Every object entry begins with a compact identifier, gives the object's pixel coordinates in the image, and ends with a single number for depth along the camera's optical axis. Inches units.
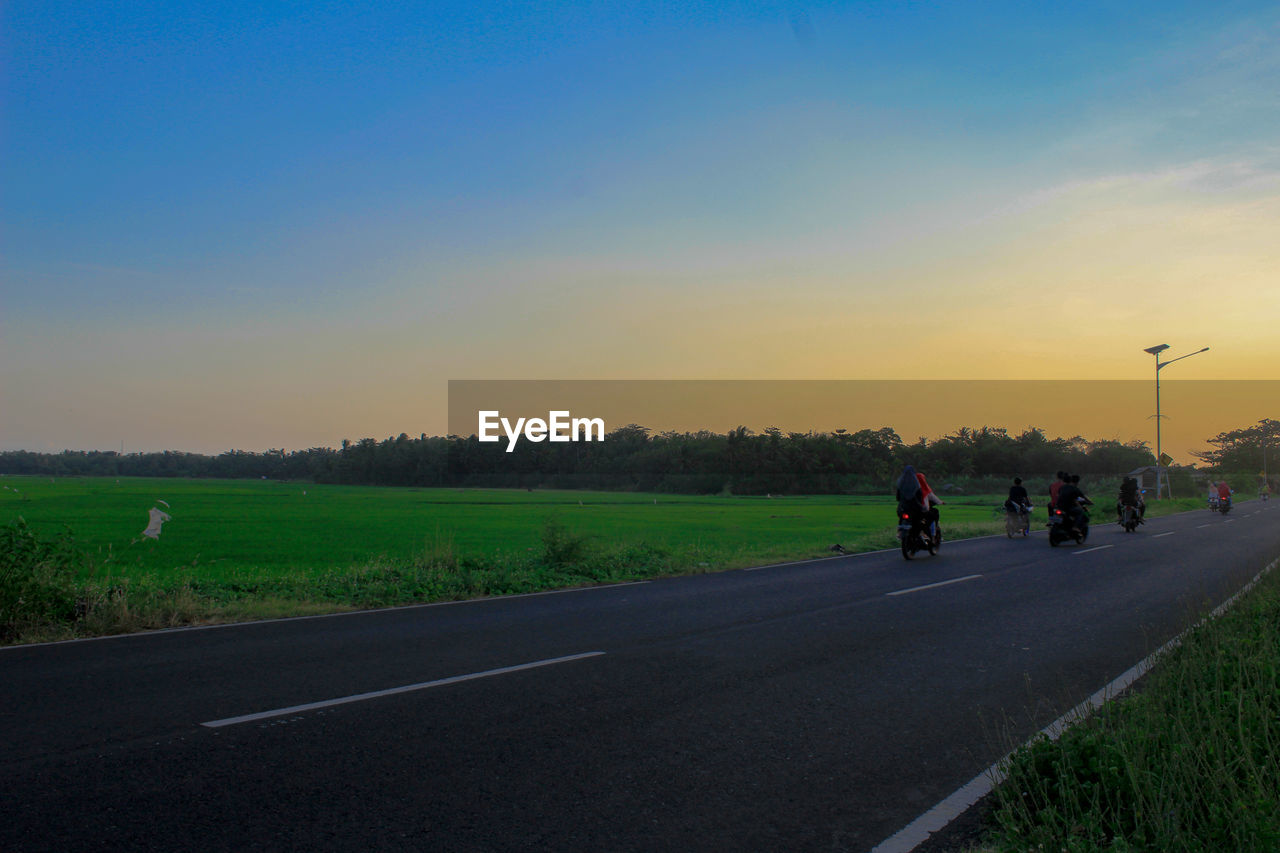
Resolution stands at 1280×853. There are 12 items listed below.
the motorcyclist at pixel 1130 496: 1149.1
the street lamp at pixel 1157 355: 1940.2
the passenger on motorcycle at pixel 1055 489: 892.0
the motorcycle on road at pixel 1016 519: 1018.7
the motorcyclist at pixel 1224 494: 1707.7
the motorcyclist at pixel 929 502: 743.7
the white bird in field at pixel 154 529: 1216.8
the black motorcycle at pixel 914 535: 746.2
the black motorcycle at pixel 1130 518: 1139.3
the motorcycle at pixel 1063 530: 876.0
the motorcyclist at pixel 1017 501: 1020.5
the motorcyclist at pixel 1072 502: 882.1
